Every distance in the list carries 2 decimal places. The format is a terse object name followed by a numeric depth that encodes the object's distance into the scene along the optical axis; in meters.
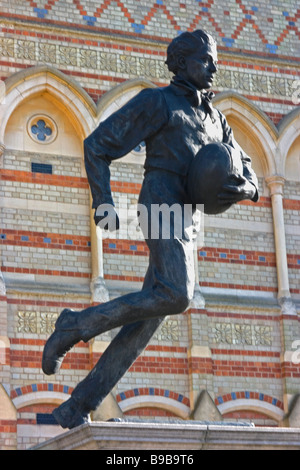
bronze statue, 5.85
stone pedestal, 5.38
